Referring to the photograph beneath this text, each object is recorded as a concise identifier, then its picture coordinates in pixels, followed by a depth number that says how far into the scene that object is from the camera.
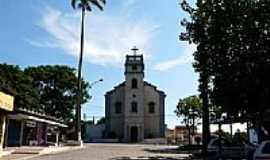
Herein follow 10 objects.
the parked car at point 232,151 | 17.75
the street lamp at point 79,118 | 30.83
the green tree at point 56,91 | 39.31
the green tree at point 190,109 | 40.85
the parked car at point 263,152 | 10.15
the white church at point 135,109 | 45.48
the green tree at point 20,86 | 33.05
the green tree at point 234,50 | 15.20
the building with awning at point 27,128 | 20.82
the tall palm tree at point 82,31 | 31.07
